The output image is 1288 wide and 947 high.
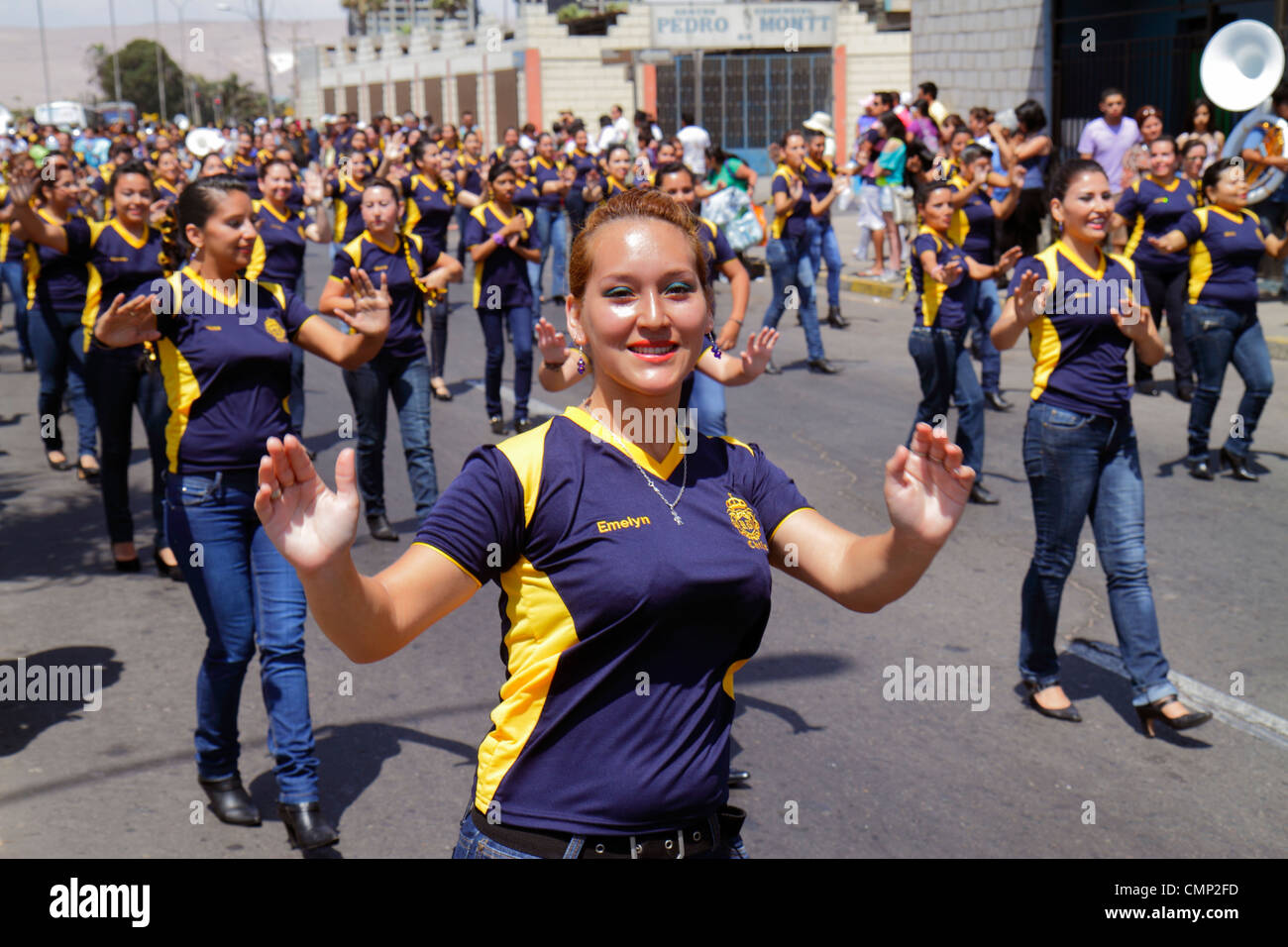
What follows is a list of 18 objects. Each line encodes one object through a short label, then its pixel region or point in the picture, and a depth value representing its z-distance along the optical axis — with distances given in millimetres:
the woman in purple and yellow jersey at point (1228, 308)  9180
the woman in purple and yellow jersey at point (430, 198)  14359
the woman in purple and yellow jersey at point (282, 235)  10453
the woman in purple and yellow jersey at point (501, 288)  11047
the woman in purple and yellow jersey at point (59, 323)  9391
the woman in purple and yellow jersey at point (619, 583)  2379
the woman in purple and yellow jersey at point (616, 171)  15383
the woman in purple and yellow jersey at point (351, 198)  13398
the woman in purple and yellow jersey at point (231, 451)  4789
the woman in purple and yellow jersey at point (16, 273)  11453
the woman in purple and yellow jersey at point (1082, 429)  5613
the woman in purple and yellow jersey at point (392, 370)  8375
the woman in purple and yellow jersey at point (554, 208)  18516
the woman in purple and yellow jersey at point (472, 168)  20688
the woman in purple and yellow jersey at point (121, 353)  7980
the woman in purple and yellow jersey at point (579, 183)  21844
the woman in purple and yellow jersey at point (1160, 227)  11211
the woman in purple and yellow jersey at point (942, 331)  8852
